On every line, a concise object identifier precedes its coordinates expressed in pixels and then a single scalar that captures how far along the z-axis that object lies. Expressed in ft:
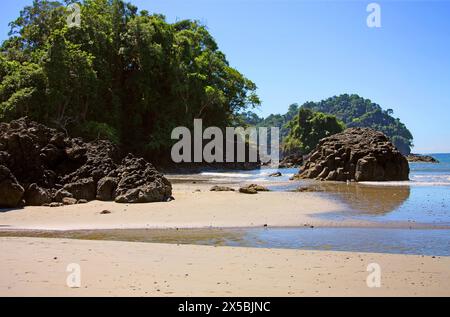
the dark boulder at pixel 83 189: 46.75
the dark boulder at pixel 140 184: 45.60
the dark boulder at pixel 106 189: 47.12
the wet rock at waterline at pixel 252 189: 57.21
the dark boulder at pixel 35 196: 43.38
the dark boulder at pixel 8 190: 41.41
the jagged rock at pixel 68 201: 44.39
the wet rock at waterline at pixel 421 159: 249.55
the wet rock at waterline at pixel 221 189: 60.75
